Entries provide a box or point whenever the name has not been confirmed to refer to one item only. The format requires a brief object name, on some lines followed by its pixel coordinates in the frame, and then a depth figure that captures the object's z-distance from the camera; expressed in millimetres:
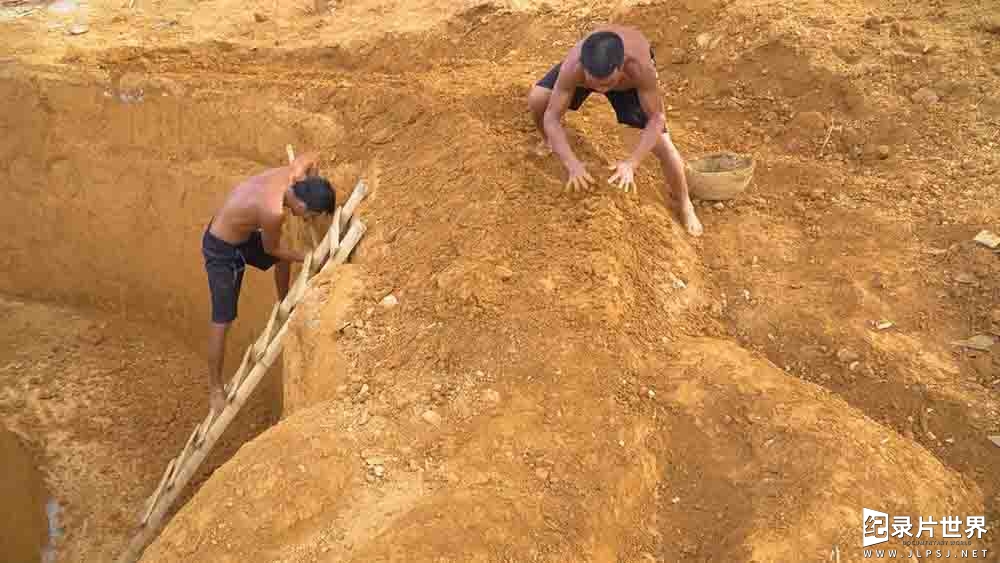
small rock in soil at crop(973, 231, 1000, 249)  3625
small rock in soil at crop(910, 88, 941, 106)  4539
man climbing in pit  3832
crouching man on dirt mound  3323
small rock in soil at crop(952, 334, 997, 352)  3215
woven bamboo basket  3957
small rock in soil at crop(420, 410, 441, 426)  2826
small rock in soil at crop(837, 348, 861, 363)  3186
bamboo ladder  3783
